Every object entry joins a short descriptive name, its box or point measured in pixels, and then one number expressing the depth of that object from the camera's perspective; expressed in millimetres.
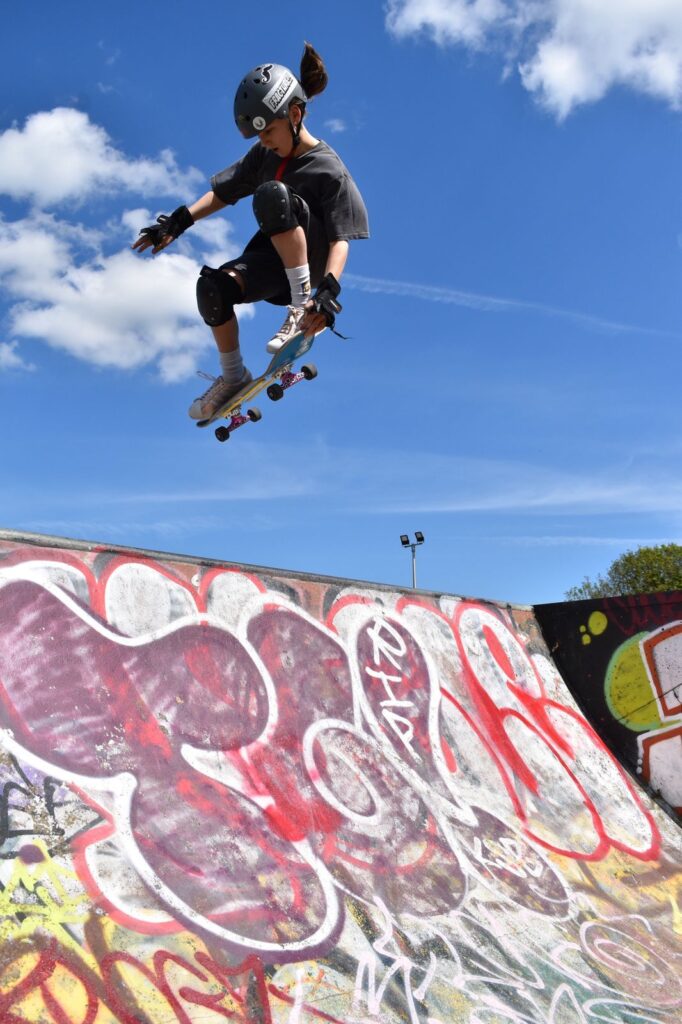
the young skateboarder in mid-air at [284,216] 4699
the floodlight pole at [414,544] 28278
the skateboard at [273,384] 5199
